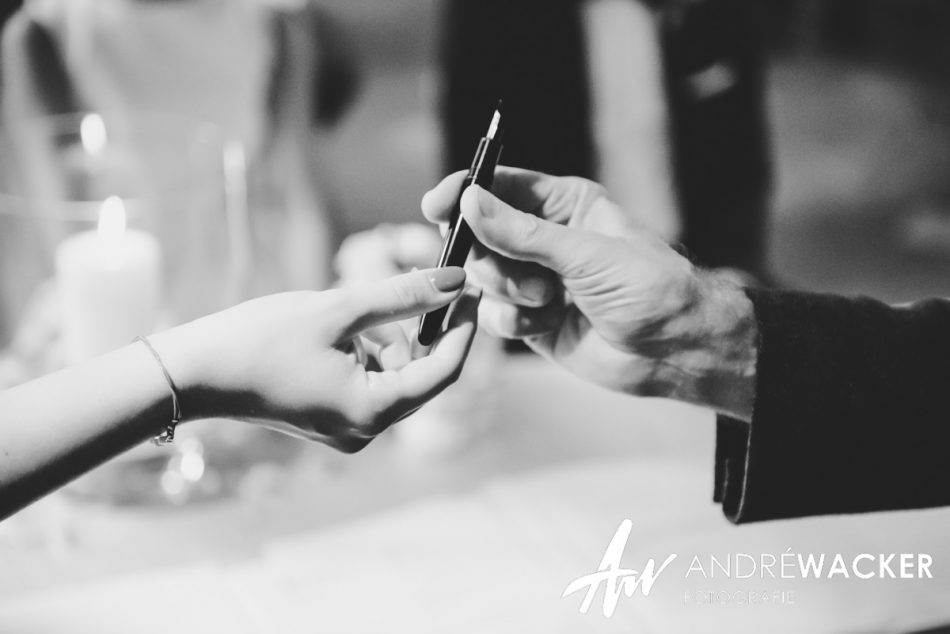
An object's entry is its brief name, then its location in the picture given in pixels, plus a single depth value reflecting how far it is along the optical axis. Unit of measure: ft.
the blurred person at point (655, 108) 4.45
